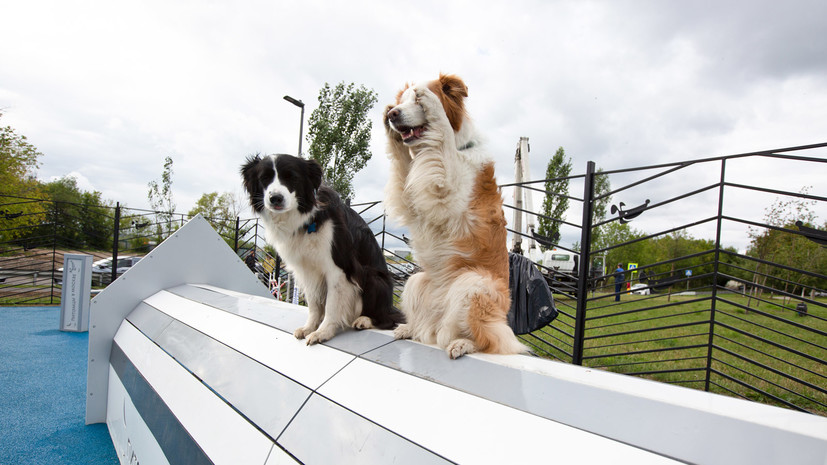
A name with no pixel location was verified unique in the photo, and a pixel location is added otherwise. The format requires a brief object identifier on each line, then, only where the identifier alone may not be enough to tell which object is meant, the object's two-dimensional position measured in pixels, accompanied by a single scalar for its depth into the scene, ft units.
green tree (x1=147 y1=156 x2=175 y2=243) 81.10
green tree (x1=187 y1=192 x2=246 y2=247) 83.30
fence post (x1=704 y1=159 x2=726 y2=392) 8.98
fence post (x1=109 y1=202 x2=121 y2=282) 28.07
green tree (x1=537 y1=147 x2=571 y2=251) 75.72
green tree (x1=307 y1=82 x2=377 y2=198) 46.03
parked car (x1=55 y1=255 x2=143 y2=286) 48.75
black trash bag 10.13
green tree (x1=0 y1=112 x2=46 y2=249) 43.93
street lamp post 35.10
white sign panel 19.76
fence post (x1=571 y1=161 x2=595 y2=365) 10.67
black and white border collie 6.36
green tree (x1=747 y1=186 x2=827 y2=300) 35.65
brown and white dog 4.62
